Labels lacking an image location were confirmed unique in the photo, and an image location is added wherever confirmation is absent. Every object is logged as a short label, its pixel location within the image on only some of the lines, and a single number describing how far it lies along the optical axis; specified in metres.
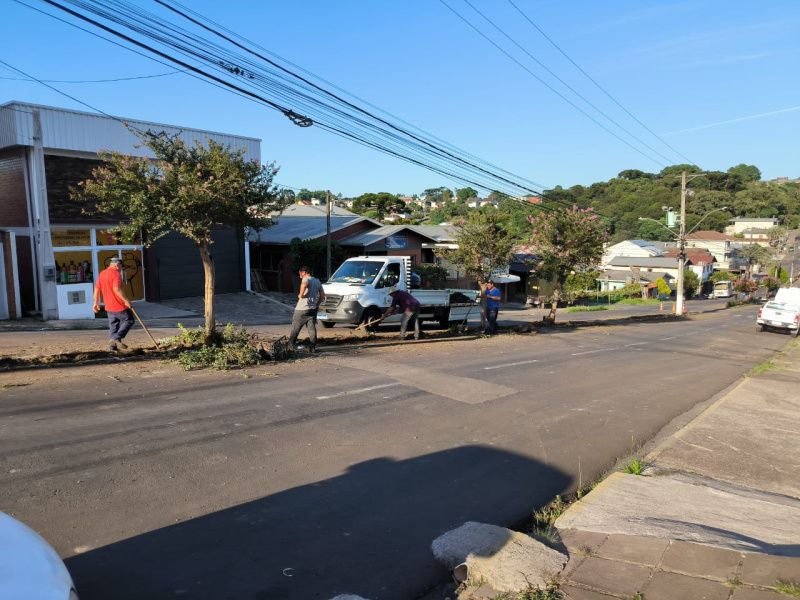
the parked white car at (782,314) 26.45
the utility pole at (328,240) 27.52
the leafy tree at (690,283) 71.12
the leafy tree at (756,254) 86.56
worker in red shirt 10.39
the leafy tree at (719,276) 83.57
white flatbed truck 16.72
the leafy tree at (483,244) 21.14
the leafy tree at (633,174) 173.35
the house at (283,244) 31.09
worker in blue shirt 18.45
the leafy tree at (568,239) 22.52
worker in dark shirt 15.14
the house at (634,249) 83.31
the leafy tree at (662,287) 65.50
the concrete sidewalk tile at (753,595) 3.53
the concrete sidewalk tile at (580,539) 4.47
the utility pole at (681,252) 38.34
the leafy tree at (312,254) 28.94
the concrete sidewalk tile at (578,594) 3.72
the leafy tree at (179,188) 10.62
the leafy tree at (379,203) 93.44
